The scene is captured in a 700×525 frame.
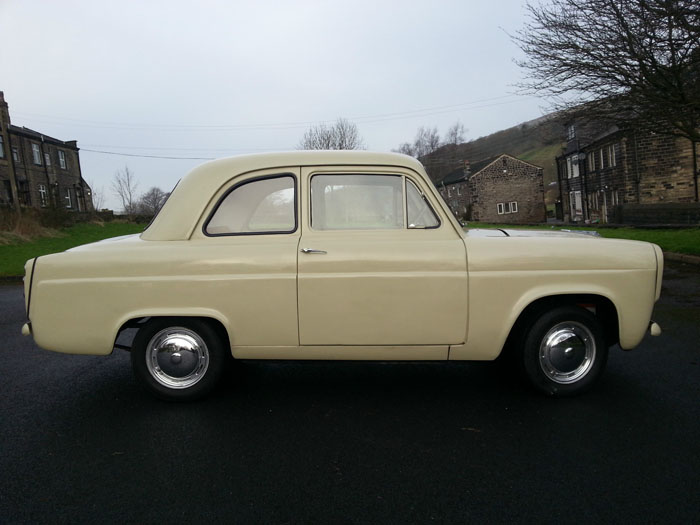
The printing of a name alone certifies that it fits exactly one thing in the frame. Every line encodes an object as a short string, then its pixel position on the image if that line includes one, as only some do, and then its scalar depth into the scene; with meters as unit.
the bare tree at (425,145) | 85.62
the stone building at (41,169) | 38.59
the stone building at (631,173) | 29.12
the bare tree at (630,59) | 8.91
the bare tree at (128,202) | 63.34
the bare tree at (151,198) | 81.39
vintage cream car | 3.37
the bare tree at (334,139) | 34.41
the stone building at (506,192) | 55.12
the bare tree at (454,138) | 88.69
